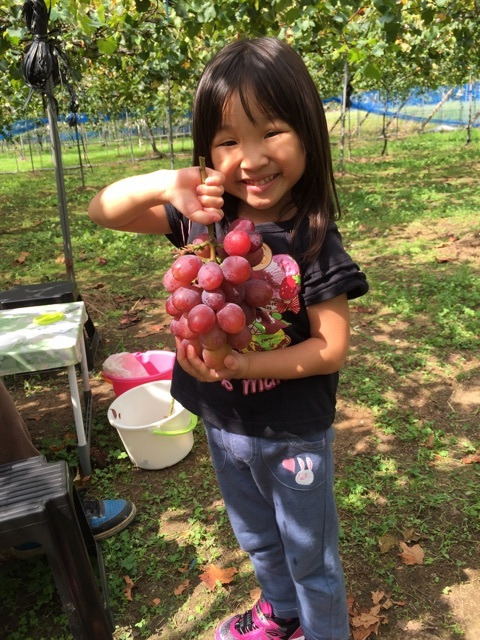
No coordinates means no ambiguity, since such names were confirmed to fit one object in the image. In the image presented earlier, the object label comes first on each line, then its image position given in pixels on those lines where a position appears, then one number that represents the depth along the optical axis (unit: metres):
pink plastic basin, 3.15
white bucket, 2.71
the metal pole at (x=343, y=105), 10.12
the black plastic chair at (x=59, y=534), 1.68
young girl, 1.16
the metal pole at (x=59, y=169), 3.26
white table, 2.51
